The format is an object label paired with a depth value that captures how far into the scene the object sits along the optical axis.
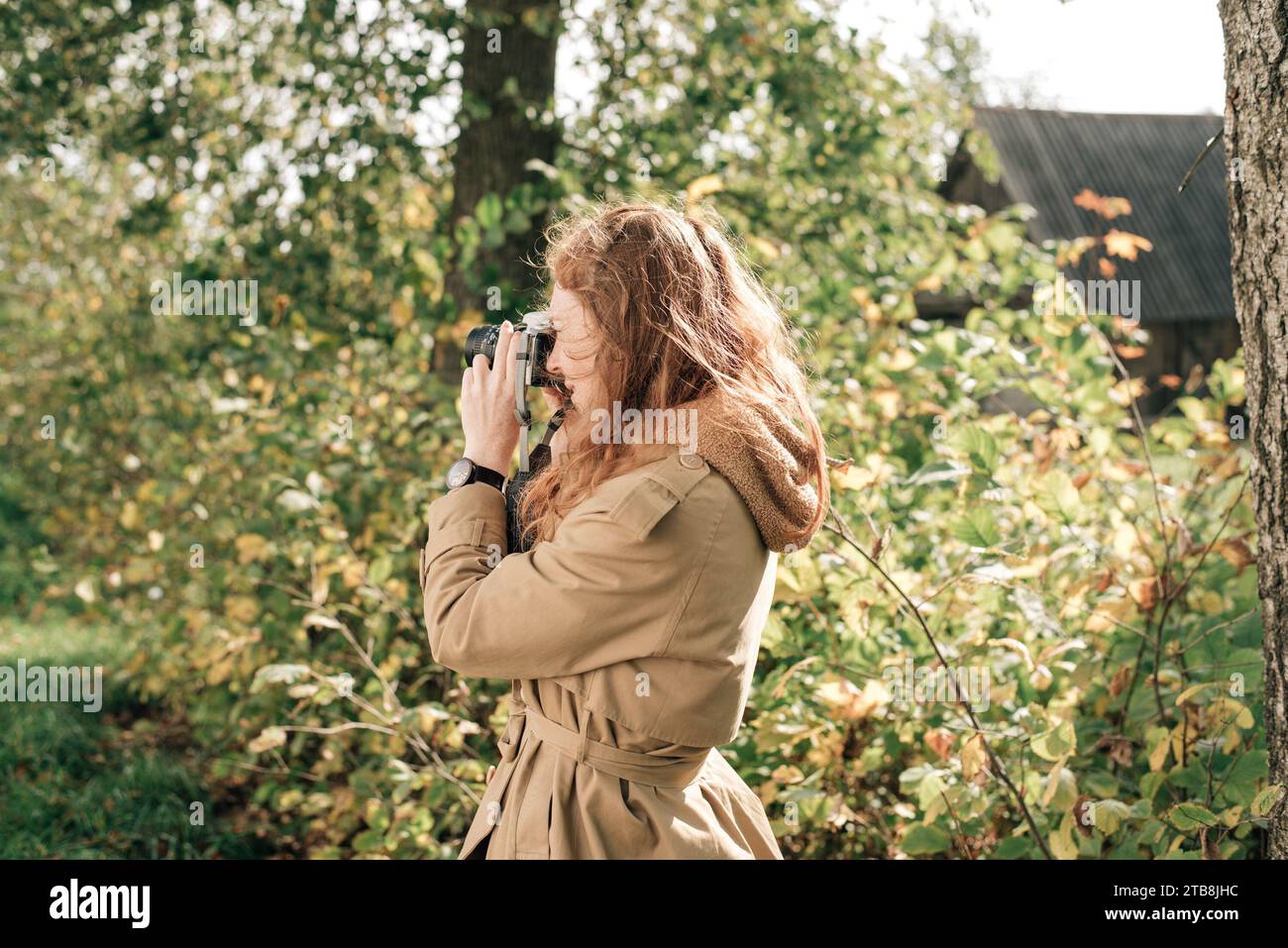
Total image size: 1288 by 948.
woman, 1.60
